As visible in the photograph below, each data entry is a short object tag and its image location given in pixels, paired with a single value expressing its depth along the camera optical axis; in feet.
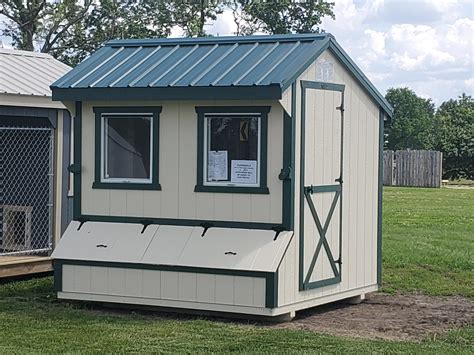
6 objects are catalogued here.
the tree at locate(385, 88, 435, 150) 220.64
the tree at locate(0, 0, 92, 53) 126.00
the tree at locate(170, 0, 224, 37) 122.92
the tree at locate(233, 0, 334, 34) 131.34
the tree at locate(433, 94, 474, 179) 162.61
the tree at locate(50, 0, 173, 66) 123.03
